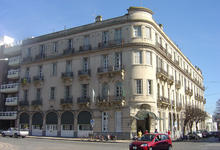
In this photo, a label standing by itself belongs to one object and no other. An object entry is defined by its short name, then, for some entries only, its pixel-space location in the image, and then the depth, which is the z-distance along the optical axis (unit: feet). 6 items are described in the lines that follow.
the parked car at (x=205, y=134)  156.87
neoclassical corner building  118.42
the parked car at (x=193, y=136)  132.39
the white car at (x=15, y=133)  123.95
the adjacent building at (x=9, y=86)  159.63
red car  55.62
